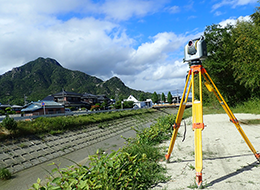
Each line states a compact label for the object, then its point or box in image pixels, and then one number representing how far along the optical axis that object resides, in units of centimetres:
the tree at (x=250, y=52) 1132
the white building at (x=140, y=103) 7434
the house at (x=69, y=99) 4611
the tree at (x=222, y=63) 2186
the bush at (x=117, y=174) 280
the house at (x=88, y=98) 5716
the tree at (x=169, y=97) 9082
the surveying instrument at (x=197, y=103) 329
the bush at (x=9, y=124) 1162
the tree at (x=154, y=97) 8798
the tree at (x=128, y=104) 5511
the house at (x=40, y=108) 2673
